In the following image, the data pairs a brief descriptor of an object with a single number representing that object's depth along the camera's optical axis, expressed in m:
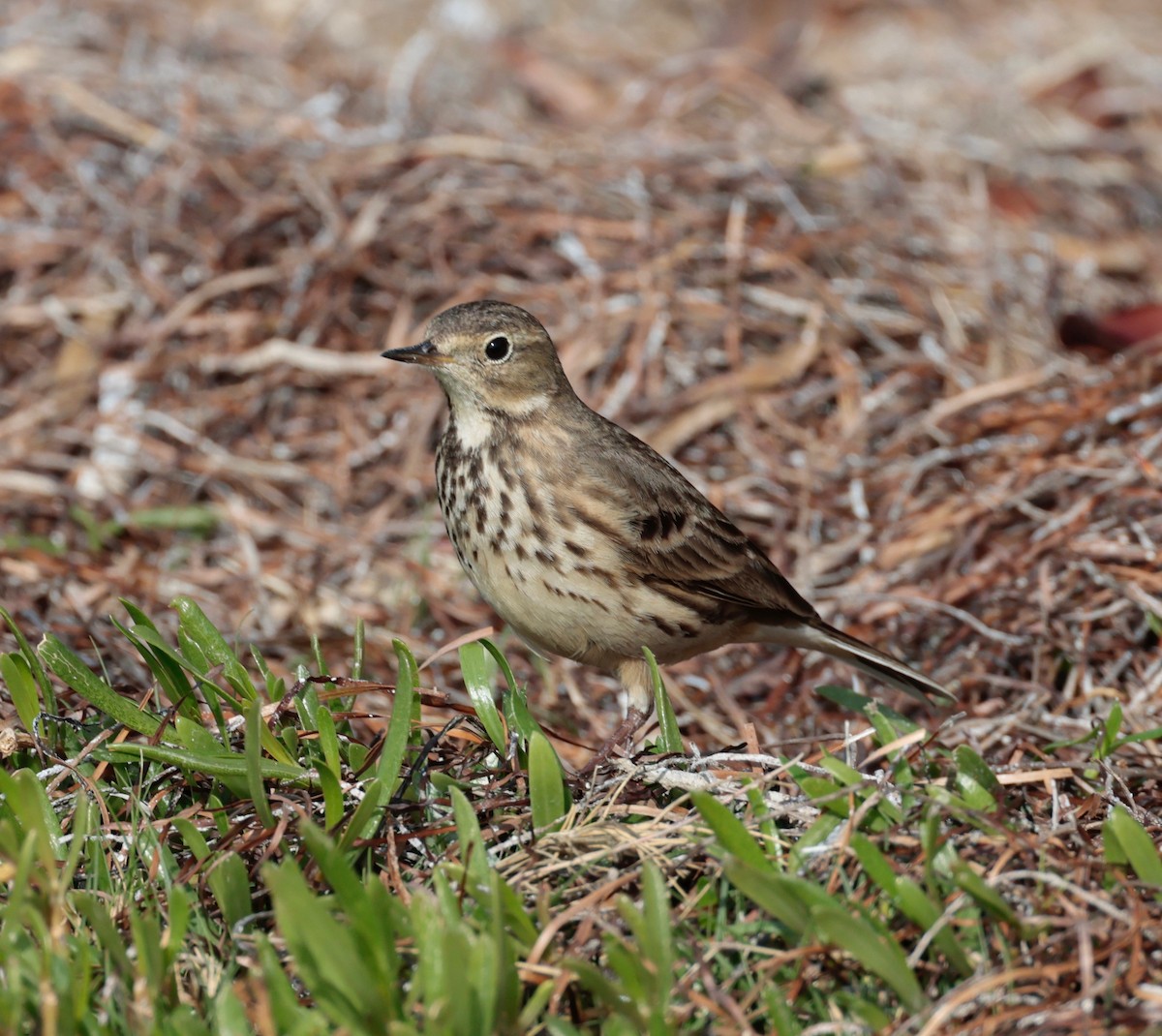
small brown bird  7.87
